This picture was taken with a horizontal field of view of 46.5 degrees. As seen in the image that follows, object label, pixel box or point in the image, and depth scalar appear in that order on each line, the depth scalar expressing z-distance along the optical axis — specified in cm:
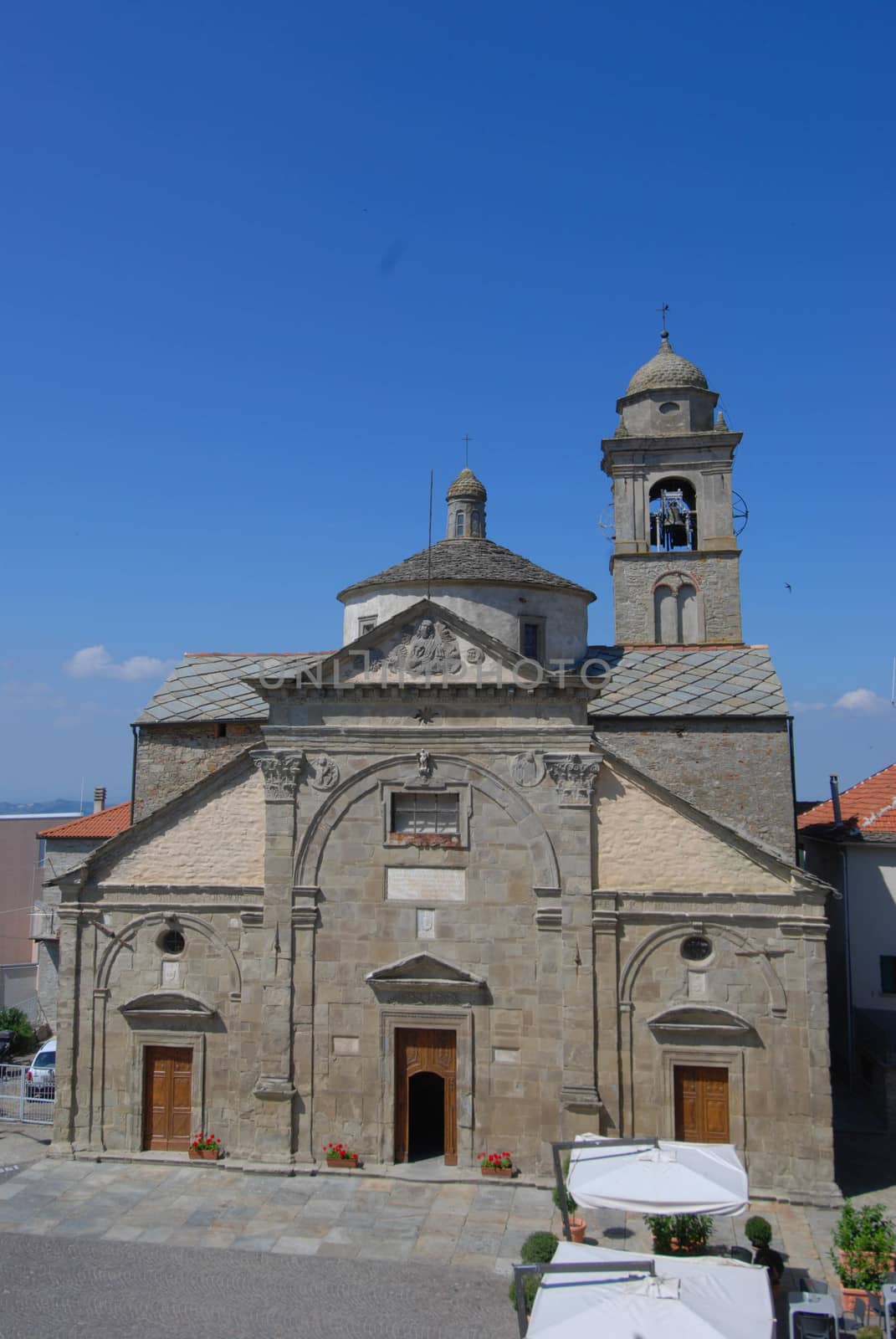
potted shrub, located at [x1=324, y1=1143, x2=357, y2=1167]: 2056
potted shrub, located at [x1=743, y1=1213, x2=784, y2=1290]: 1553
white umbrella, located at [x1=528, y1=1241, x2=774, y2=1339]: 1077
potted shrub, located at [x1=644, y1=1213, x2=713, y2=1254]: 1578
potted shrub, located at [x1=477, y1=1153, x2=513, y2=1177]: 2009
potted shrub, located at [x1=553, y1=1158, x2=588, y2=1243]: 1708
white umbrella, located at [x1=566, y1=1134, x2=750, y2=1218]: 1388
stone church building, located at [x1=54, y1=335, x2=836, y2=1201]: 2006
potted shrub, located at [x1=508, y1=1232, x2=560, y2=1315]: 1531
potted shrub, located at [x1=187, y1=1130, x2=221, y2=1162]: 2103
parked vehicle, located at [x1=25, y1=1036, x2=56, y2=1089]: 2773
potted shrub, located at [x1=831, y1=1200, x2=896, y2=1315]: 1416
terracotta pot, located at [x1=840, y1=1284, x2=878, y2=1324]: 1424
